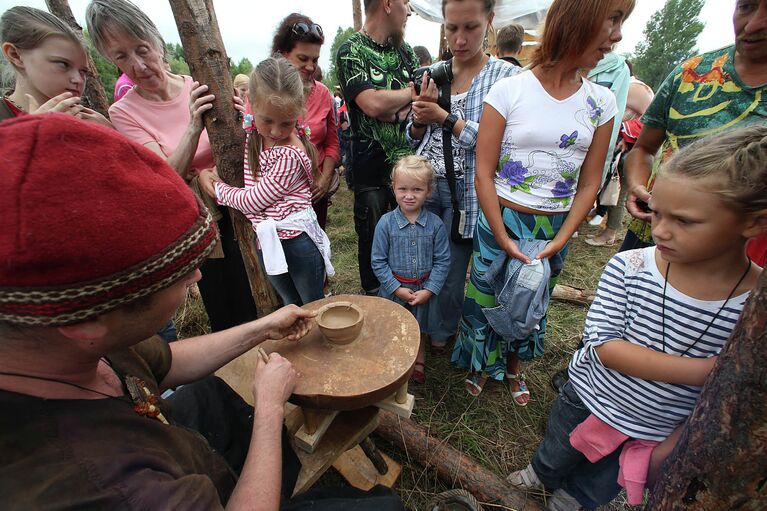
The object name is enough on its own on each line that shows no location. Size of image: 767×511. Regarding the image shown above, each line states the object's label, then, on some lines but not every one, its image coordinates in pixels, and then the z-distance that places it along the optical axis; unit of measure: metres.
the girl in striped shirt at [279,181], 1.94
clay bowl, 1.44
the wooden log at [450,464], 1.75
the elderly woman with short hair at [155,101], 1.90
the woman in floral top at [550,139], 1.68
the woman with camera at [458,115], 2.15
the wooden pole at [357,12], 8.10
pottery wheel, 1.30
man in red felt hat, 0.66
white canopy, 6.10
